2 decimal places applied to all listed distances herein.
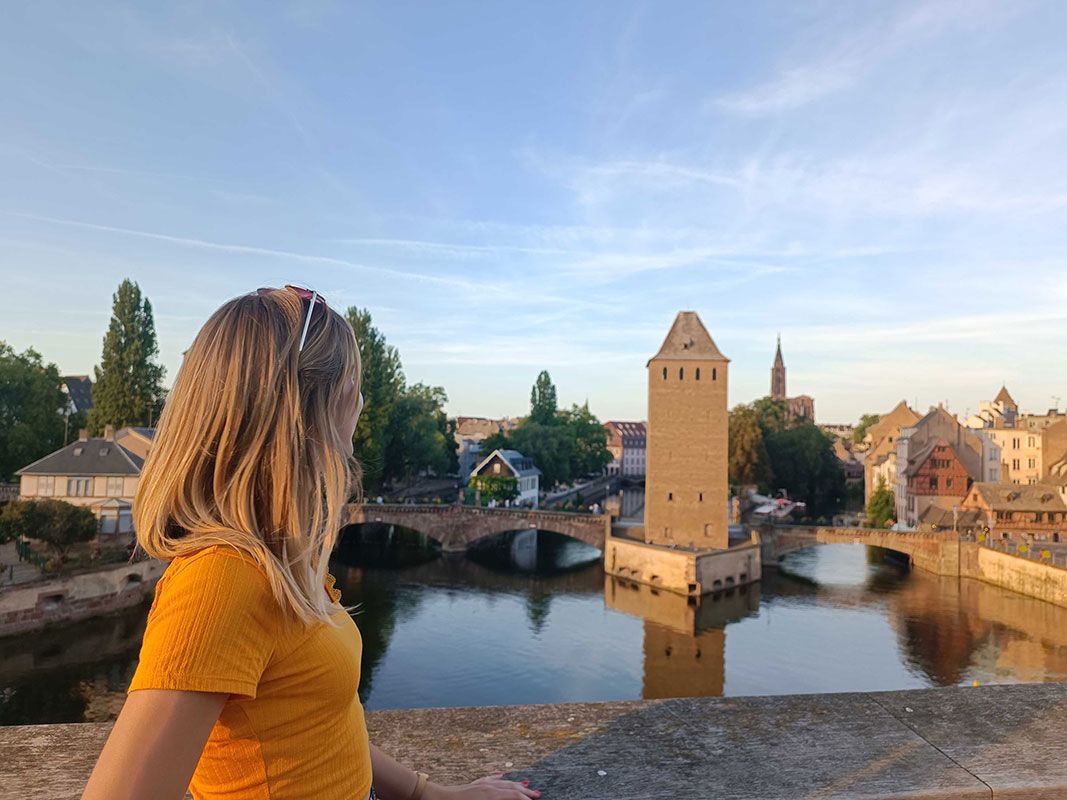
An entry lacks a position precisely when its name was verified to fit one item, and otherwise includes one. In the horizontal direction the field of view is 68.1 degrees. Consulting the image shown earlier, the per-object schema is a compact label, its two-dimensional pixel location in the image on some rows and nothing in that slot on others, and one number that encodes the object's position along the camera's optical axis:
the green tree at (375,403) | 43.19
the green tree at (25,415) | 38.62
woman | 1.17
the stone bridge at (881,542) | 38.72
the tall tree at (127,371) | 41.84
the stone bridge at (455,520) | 43.66
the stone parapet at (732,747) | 2.27
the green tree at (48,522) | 24.61
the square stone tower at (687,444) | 38.84
